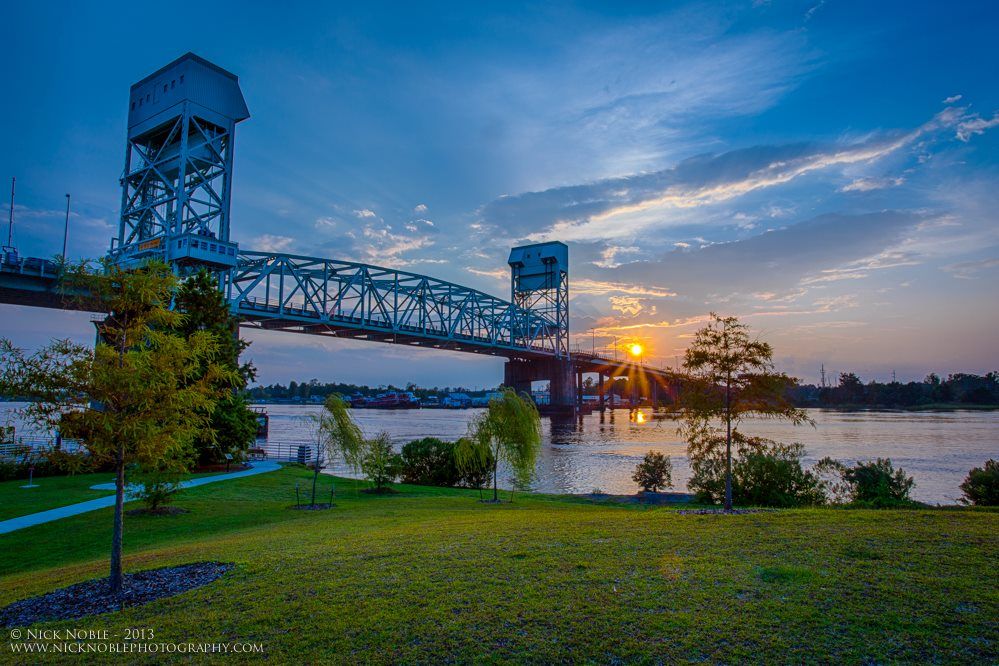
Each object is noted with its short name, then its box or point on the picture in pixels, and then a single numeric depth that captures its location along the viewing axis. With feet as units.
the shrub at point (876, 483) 67.51
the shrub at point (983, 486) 64.85
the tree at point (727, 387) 59.98
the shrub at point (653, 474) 94.22
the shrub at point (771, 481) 72.08
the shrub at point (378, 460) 85.40
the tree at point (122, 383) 30.96
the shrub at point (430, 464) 109.29
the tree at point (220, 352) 96.53
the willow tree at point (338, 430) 79.36
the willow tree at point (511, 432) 80.38
